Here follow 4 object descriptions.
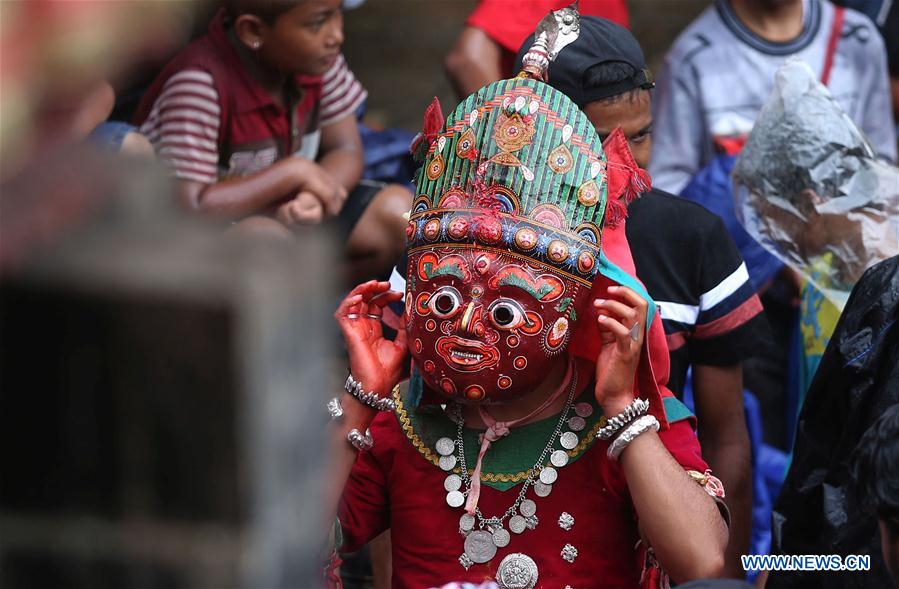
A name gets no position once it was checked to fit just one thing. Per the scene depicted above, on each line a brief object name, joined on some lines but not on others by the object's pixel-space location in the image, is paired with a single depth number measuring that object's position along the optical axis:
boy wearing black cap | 5.85
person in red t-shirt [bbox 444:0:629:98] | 8.08
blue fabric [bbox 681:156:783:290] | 7.39
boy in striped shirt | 7.18
